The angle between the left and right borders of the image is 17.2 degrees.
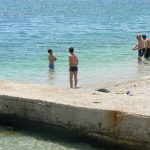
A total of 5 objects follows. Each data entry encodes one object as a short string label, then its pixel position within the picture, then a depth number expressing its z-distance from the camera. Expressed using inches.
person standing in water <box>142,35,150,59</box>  916.6
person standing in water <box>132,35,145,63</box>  900.0
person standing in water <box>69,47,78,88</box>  626.8
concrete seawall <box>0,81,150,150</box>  377.7
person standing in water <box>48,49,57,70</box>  763.8
